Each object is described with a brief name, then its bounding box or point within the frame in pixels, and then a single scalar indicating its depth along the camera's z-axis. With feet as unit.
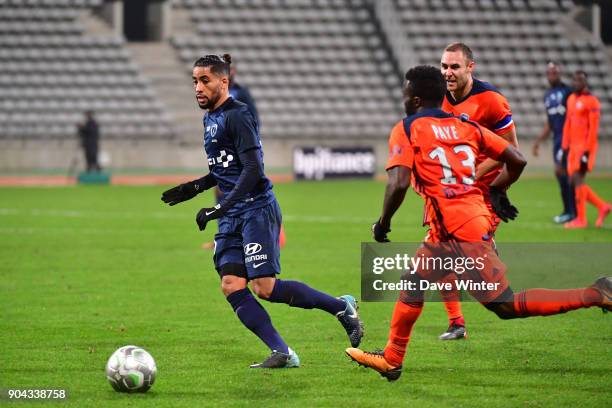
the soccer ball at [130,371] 42.22
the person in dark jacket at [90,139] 192.24
